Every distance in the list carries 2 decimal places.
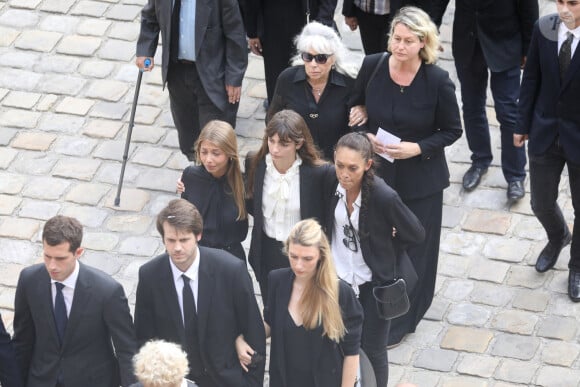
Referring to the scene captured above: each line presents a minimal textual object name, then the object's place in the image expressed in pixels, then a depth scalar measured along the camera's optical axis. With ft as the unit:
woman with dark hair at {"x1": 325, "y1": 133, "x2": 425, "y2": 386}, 57.06
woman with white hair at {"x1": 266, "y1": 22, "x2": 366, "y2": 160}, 63.77
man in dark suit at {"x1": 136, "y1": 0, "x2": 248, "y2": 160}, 69.77
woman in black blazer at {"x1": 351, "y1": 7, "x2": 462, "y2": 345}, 61.31
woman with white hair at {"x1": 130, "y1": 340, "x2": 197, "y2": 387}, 47.73
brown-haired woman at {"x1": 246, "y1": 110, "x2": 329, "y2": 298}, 58.54
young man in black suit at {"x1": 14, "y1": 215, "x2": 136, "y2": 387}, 52.95
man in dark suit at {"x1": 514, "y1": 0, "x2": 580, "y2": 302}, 62.80
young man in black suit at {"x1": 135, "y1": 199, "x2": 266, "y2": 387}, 53.36
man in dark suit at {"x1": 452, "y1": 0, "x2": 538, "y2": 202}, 70.44
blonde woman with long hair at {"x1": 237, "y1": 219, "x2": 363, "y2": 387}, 52.31
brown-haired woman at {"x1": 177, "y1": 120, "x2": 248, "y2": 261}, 58.90
